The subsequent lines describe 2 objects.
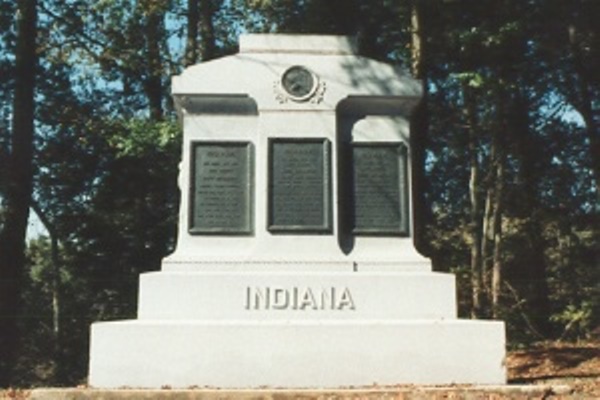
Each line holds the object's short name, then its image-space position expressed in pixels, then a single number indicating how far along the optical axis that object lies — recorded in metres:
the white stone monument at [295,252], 8.23
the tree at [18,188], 18.14
